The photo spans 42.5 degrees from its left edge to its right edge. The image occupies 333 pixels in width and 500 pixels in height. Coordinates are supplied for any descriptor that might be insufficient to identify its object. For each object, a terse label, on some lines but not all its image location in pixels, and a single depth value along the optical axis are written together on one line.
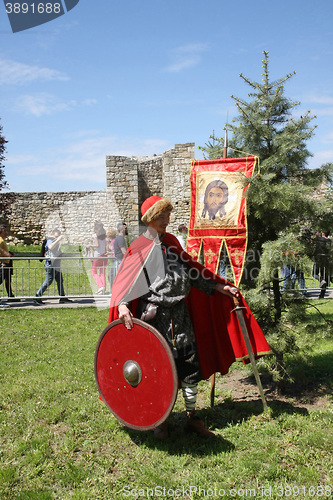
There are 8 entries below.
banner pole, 3.73
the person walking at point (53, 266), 8.88
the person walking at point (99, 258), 9.23
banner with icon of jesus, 3.96
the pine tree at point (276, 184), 3.62
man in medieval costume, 3.07
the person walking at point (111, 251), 9.16
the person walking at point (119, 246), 9.58
